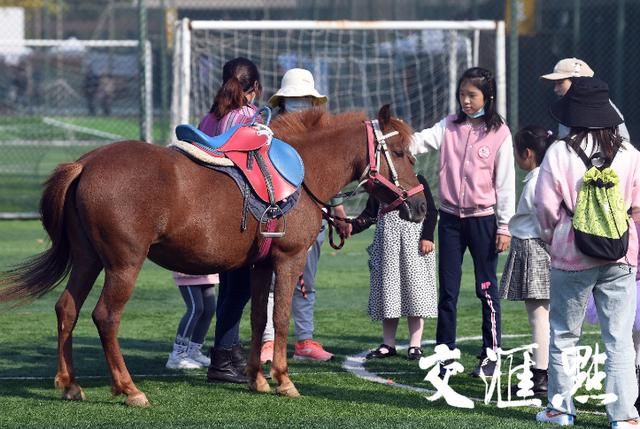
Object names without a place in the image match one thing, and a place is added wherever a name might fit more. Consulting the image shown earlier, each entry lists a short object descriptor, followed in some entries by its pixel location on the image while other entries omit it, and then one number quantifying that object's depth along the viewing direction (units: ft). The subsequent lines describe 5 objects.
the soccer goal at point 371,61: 106.42
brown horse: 45.21
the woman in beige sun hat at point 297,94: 55.62
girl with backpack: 42.19
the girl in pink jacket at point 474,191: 52.13
